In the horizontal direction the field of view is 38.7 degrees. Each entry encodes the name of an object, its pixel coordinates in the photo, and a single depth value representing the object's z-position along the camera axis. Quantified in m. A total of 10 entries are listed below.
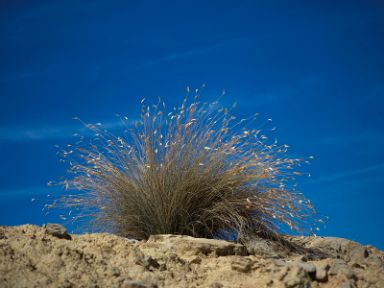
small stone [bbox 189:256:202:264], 3.89
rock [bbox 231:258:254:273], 3.79
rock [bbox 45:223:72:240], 4.00
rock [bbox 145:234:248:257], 4.05
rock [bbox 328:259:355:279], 3.88
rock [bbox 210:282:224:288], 3.48
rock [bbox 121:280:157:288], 3.23
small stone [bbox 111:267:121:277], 3.41
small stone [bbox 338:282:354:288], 3.59
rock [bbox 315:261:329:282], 3.71
